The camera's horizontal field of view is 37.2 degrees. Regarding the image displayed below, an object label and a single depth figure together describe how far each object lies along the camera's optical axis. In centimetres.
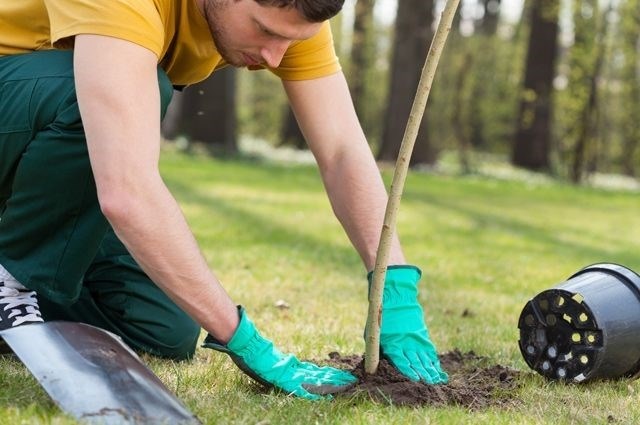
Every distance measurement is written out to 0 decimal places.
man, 225
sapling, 240
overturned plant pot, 285
